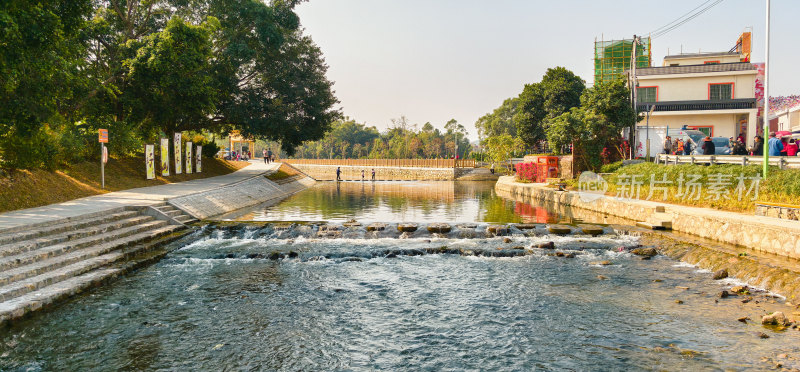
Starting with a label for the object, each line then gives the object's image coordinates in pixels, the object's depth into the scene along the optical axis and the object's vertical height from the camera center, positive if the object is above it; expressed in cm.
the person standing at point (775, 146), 1977 +93
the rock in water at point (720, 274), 1177 -261
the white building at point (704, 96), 3815 +598
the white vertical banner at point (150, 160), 2697 +47
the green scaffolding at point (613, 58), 5574 +1296
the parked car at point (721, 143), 2645 +143
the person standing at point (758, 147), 2219 +99
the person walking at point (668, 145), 2692 +131
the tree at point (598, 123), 3070 +295
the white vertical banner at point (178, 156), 3122 +83
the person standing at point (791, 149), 2161 +88
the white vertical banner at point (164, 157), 2906 +72
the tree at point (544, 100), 4909 +720
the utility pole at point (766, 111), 1654 +205
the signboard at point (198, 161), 3535 +54
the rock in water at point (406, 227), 1780 -219
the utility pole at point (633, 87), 3199 +550
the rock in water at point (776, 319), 861 -274
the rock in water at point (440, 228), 1770 -222
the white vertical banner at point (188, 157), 3345 +79
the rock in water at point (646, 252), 1441 -254
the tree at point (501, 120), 9238 +951
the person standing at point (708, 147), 2388 +107
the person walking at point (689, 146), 2728 +128
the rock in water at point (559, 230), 1735 -224
